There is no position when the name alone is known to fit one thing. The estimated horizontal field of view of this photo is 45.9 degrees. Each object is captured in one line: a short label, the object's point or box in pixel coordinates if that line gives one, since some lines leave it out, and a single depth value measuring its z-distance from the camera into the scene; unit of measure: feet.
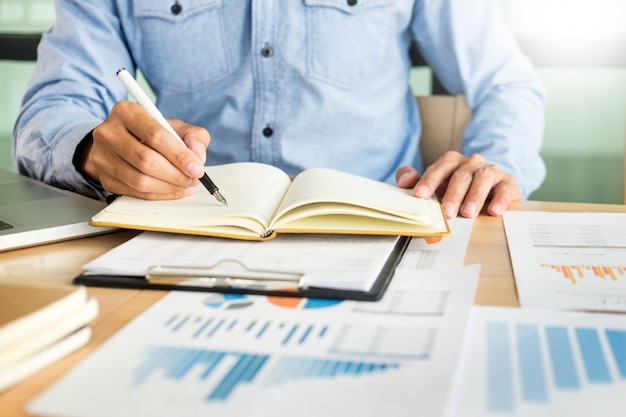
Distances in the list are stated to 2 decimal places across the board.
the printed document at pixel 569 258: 2.13
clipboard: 2.14
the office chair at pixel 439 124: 4.89
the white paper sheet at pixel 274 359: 1.52
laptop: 2.73
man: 4.48
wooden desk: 1.68
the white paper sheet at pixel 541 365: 1.51
